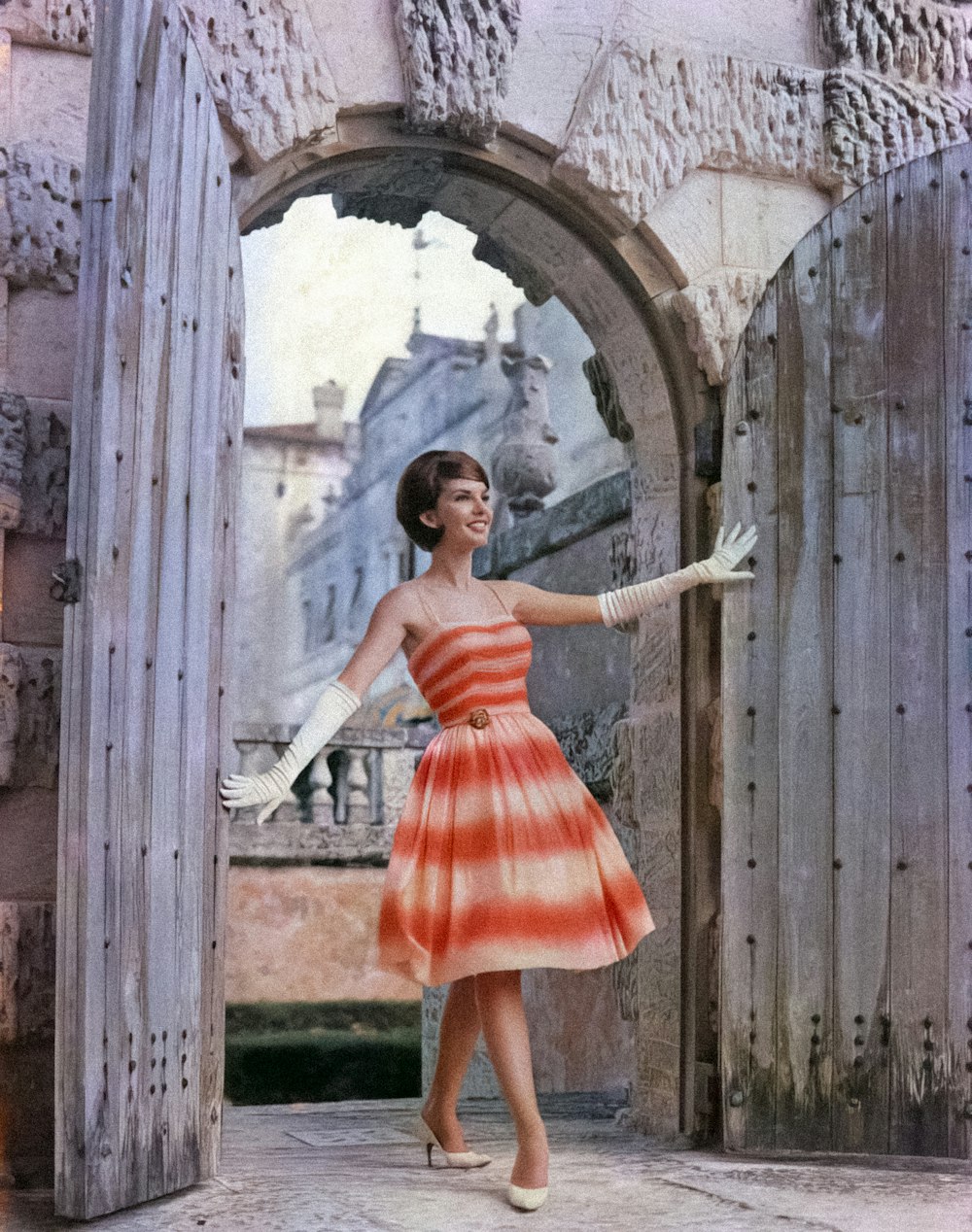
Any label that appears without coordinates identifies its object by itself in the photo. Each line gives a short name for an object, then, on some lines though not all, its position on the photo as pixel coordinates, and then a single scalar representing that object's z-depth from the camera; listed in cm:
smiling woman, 393
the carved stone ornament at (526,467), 873
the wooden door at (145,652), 370
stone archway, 478
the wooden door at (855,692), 438
